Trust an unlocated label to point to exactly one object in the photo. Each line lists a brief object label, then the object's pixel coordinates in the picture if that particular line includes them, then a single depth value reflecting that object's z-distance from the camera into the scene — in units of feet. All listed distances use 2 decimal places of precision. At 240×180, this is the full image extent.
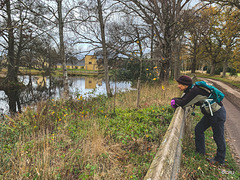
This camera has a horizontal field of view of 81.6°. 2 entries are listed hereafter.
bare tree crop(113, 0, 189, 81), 33.24
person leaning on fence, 9.31
